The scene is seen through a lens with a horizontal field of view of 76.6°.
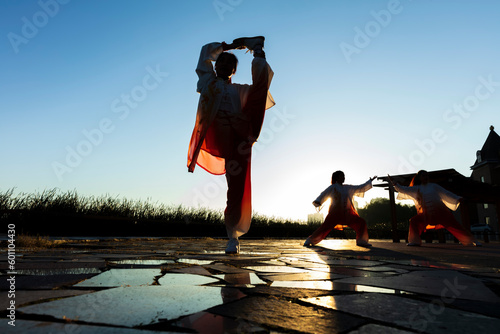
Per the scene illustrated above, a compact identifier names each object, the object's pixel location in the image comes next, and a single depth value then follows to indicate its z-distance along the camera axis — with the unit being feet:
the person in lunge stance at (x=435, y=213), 21.06
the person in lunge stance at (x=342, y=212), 19.53
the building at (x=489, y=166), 100.63
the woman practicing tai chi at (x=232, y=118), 12.68
